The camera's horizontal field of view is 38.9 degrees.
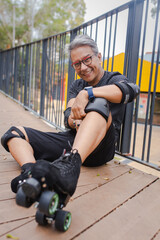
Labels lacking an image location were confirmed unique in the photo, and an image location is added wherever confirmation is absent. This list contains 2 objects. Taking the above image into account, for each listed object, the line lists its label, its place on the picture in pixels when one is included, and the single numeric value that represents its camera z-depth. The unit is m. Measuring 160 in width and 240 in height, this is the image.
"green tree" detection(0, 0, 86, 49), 25.64
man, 1.06
